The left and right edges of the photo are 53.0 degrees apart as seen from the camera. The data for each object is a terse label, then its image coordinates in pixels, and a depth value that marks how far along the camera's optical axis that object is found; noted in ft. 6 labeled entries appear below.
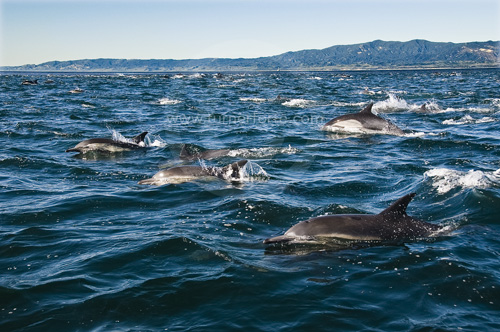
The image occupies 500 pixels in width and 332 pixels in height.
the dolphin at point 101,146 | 54.80
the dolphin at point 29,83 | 211.88
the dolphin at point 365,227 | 26.84
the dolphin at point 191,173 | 41.51
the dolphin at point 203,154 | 51.36
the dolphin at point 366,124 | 68.37
